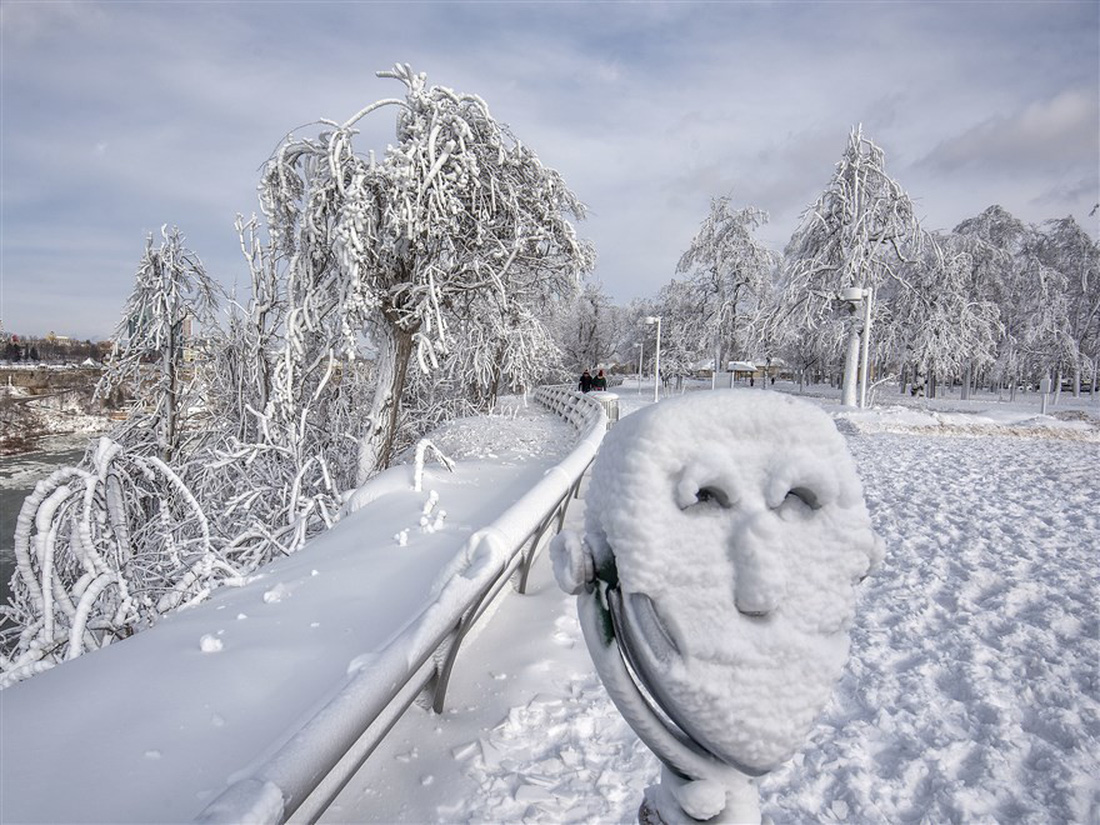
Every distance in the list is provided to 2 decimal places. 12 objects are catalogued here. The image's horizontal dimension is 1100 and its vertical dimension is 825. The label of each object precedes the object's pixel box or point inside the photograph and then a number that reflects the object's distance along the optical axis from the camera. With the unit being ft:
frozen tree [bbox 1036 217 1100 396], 96.78
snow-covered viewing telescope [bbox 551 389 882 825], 3.79
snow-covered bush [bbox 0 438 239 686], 11.29
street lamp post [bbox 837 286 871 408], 58.91
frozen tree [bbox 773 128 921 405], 64.95
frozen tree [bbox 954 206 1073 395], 93.09
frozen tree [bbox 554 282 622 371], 149.89
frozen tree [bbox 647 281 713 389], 106.83
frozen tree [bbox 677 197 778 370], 94.94
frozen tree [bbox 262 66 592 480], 24.62
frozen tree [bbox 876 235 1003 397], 71.05
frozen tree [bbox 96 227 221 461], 29.35
